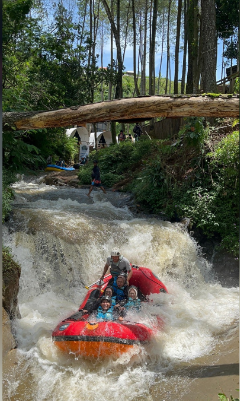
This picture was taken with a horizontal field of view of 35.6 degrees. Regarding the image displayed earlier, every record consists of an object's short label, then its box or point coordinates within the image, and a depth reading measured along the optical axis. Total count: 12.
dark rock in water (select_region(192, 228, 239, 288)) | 8.84
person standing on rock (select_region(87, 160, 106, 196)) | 12.57
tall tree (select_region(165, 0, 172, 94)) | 24.96
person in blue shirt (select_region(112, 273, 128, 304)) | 5.93
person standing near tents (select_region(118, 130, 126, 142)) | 20.70
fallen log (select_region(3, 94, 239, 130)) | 4.14
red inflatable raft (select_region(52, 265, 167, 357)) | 4.84
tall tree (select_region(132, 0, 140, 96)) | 20.80
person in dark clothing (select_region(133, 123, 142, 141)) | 19.90
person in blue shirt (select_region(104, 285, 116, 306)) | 5.74
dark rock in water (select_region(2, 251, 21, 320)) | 5.30
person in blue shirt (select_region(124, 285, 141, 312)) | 5.71
